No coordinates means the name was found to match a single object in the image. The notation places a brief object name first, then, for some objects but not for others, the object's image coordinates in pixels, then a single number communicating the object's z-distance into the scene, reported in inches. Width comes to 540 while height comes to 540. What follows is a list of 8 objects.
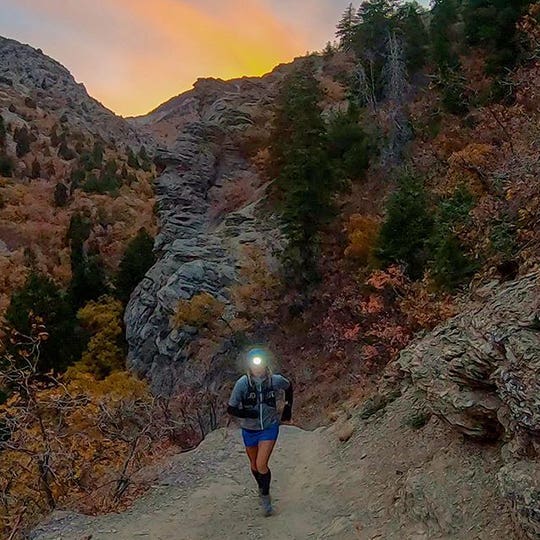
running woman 274.1
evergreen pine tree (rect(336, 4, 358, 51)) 1644.7
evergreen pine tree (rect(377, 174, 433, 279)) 613.6
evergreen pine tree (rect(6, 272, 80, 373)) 1048.8
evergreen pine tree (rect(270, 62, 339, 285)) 823.1
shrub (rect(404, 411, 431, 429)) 314.2
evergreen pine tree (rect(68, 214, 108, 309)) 1277.1
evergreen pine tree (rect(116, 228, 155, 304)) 1286.9
